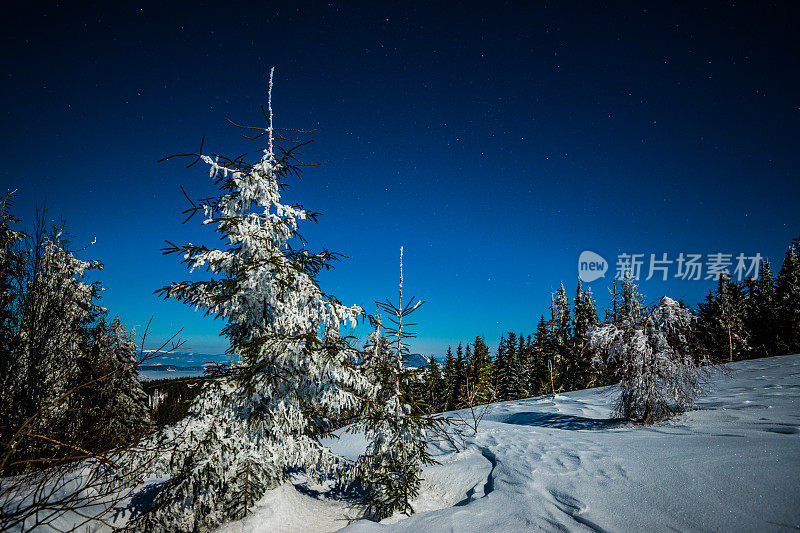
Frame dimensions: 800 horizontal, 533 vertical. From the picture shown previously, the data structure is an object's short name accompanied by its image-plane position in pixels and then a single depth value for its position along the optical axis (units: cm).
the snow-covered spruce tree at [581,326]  3130
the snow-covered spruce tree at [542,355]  3335
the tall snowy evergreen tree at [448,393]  3767
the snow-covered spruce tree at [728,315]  2844
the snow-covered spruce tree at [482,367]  3116
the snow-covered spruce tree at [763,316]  2888
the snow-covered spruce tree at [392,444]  539
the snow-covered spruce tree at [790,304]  2622
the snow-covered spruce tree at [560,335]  3288
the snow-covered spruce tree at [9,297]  591
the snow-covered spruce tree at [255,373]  472
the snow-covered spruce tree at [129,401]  1418
